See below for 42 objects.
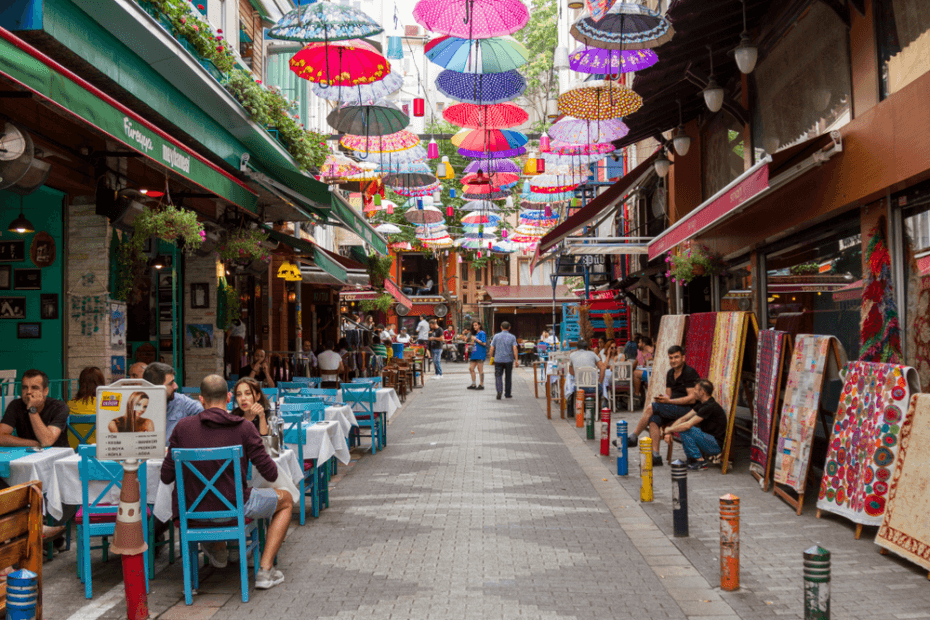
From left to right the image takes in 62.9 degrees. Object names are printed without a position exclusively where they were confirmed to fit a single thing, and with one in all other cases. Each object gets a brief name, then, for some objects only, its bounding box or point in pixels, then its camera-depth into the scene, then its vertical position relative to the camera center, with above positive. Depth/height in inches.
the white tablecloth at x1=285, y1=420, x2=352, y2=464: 279.0 -41.8
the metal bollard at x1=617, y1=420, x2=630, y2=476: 349.7 -62.6
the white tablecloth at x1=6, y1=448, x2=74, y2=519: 206.8 -37.3
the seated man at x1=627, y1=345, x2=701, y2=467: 372.2 -35.4
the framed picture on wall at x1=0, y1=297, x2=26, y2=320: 352.2 +14.1
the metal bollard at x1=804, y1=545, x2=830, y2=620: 141.9 -49.0
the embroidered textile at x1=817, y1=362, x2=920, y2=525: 229.5 -37.8
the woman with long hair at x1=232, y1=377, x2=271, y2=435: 256.8 -24.4
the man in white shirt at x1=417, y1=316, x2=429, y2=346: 1238.9 -1.1
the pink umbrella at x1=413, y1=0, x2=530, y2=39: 387.9 +161.2
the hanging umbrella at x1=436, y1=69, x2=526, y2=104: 496.4 +159.1
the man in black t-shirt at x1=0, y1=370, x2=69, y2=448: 246.5 -25.8
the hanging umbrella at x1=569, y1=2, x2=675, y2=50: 368.2 +144.9
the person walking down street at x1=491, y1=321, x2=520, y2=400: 726.5 -26.4
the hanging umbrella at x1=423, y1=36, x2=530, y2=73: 456.4 +166.3
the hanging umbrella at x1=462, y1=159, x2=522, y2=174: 749.9 +162.0
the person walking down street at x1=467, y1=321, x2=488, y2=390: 840.3 -24.9
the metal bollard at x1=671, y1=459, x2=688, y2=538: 245.6 -59.4
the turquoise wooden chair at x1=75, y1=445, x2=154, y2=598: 197.9 -46.1
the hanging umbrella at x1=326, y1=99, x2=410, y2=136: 501.4 +142.1
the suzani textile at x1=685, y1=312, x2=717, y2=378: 429.7 -9.0
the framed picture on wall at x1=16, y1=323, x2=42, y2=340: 352.5 +3.9
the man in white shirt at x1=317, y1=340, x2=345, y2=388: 641.6 -28.5
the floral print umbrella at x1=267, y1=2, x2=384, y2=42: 353.1 +144.6
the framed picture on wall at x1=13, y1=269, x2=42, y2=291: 353.7 +27.4
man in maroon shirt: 196.9 -32.4
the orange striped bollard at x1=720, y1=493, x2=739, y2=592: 191.0 -55.7
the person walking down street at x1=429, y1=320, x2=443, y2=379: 1146.5 -30.7
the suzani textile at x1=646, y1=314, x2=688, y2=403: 493.0 -13.4
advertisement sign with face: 180.1 -20.4
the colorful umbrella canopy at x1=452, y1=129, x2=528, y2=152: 592.4 +148.4
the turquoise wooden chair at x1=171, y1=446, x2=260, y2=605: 191.2 -44.2
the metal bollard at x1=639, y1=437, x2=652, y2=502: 289.2 -57.4
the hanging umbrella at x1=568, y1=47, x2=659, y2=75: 427.5 +152.9
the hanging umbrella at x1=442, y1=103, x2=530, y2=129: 543.5 +156.9
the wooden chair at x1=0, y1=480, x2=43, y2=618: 133.3 -34.2
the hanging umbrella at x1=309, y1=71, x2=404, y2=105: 492.7 +156.7
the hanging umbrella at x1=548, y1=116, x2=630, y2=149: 570.6 +150.5
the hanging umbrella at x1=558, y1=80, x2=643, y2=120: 506.3 +151.7
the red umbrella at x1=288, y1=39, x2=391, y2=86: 415.5 +147.8
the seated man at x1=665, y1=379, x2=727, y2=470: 356.5 -48.7
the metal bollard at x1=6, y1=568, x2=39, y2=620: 111.4 -37.9
